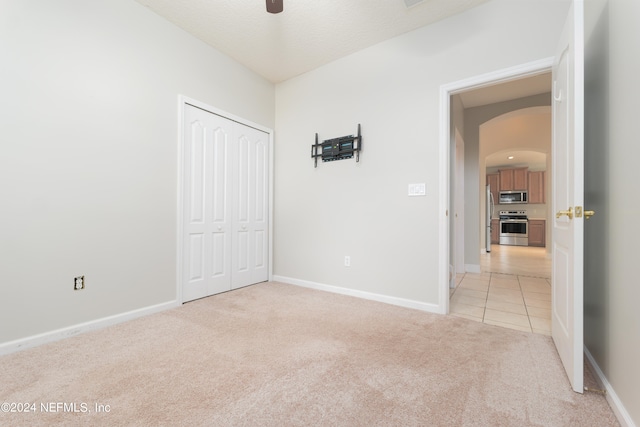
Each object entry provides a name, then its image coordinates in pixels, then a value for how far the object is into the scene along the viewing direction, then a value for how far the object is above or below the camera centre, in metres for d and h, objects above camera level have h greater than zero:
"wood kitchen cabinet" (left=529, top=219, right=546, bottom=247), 7.81 -0.48
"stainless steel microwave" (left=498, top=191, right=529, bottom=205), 8.19 +0.57
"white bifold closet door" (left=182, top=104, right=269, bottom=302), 2.80 +0.12
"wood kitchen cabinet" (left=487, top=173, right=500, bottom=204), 8.72 +1.07
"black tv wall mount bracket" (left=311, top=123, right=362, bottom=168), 2.99 +0.78
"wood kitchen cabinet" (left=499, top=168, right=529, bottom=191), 8.34 +1.16
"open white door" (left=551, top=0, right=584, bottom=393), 1.33 +0.12
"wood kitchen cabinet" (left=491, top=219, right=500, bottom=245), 8.53 -0.50
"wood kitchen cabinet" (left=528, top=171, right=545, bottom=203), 8.07 +0.86
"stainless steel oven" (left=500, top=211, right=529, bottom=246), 8.01 -0.38
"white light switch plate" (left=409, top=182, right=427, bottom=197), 2.57 +0.25
